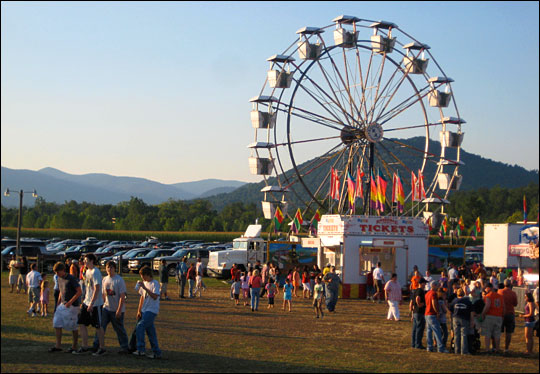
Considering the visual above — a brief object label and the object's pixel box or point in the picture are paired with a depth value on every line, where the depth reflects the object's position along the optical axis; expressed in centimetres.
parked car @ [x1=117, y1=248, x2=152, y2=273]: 4553
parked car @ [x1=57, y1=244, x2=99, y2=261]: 4512
